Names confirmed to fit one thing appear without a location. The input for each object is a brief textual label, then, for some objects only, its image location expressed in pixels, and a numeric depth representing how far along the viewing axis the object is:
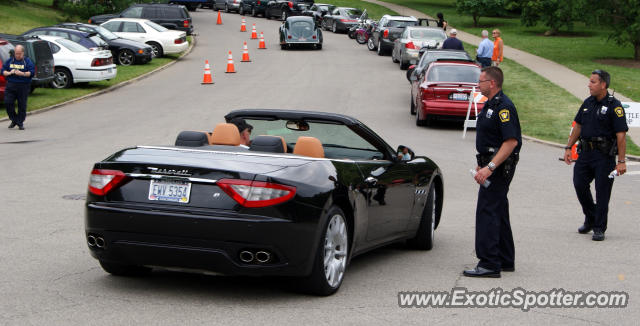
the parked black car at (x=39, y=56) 24.05
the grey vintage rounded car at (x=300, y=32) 39.47
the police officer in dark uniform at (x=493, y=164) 7.37
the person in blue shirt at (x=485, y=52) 25.84
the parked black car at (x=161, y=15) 41.22
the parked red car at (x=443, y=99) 20.38
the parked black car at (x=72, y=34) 28.87
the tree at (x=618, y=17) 33.25
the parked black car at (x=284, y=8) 55.97
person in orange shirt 26.61
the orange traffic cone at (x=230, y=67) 31.27
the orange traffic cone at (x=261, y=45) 40.09
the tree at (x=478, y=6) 50.16
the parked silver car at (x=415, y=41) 31.89
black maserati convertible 6.17
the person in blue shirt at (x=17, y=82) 19.86
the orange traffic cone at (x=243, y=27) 48.66
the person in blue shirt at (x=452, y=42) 27.05
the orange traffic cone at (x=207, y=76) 28.33
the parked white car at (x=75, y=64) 26.98
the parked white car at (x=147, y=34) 35.41
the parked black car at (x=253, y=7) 59.08
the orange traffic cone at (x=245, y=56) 34.88
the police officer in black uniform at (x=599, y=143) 9.34
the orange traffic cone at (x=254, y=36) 44.34
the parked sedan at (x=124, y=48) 33.09
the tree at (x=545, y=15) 45.22
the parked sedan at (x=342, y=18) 48.59
